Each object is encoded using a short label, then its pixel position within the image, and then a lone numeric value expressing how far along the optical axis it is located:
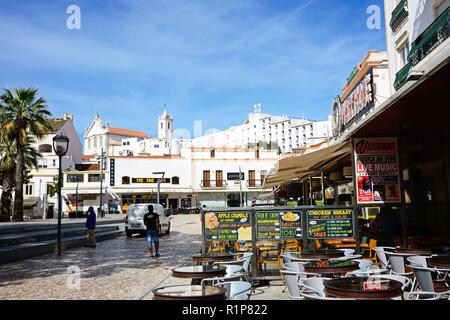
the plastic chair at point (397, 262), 6.86
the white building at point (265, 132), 134.88
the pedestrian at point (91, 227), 16.44
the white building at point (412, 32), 13.27
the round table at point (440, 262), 5.74
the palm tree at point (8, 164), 38.62
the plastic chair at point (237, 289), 4.86
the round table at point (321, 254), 6.93
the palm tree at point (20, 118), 33.09
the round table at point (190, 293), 4.08
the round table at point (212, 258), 7.41
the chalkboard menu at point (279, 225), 8.65
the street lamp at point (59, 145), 14.68
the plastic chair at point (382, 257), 7.36
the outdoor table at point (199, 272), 5.72
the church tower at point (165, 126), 132.25
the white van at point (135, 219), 23.03
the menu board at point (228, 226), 8.80
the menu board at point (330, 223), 8.61
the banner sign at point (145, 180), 59.56
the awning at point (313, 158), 9.66
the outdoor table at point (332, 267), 5.68
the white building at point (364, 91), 18.50
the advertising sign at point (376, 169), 8.88
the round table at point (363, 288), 4.15
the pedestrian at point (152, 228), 13.56
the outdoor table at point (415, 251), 6.85
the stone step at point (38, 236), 14.88
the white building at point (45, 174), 56.06
